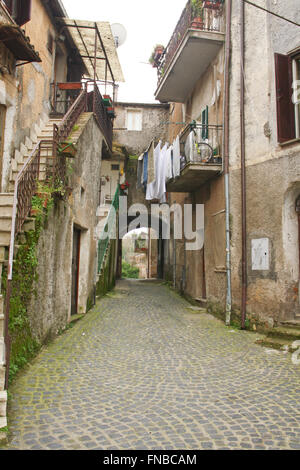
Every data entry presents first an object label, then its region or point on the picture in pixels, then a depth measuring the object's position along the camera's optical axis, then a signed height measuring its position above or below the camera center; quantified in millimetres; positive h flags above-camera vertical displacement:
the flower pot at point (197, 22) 9816 +6750
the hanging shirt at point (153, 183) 12502 +2821
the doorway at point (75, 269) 9123 -252
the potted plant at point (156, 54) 13008 +7739
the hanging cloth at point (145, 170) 14020 +3673
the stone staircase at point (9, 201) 3674 +1010
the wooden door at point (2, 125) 7877 +3073
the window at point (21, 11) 7910 +5622
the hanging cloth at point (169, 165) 11064 +3084
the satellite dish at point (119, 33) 14204 +9320
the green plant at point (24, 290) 4844 -462
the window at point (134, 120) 18656 +7518
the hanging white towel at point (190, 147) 9560 +3158
